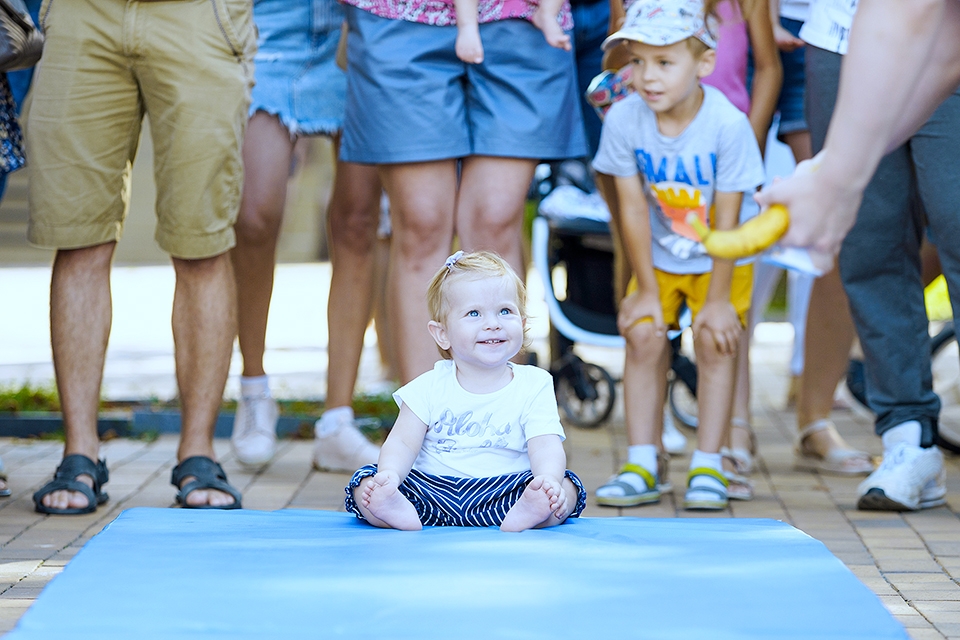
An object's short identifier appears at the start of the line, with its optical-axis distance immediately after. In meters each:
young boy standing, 7.09
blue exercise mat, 3.96
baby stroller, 10.39
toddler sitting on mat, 5.66
